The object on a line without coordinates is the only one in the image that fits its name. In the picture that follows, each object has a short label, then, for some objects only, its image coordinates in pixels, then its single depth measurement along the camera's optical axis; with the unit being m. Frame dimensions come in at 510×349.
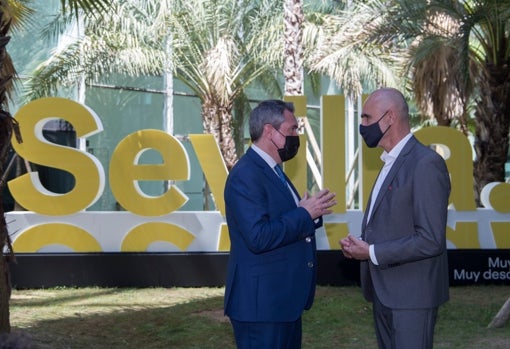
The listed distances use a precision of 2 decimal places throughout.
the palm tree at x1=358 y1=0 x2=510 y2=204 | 15.20
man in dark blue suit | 4.62
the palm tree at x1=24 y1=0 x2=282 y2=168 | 19.45
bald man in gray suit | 4.33
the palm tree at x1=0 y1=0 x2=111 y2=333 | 7.11
